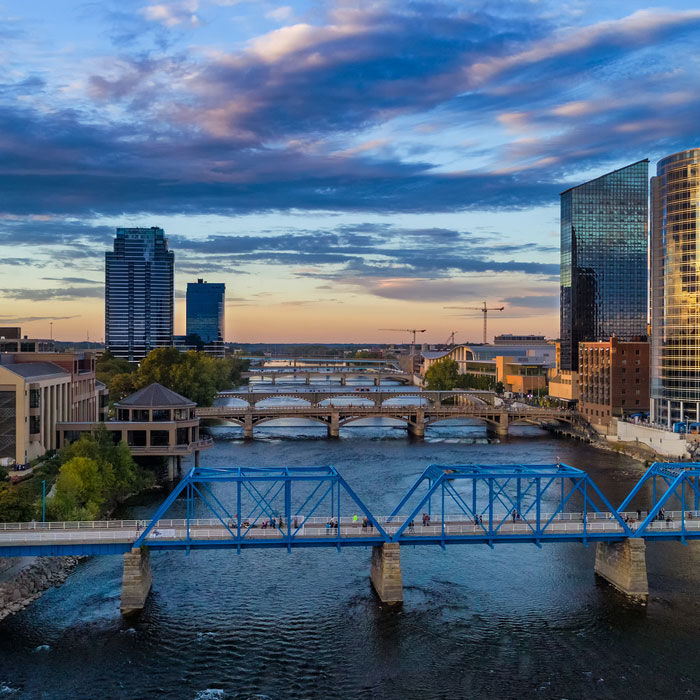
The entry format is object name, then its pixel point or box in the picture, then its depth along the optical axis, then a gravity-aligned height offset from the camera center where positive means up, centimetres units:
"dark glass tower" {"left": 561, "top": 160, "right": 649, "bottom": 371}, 18466 -156
